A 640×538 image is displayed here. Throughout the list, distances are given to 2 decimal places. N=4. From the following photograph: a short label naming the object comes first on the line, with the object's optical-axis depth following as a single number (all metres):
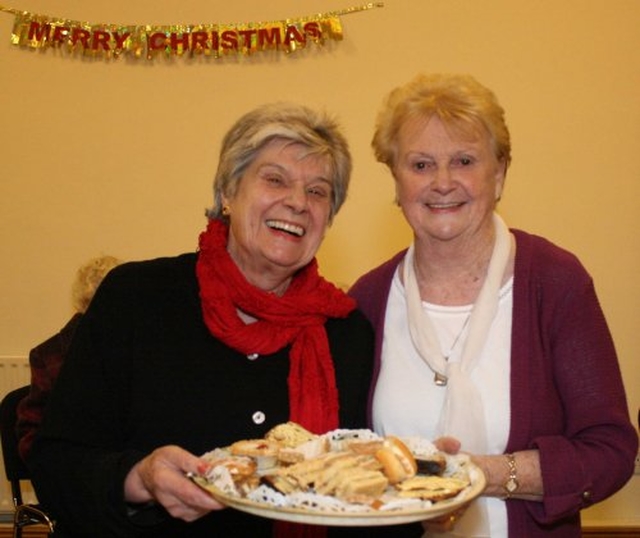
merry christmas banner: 4.65
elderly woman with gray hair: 1.89
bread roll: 1.58
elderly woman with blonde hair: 2.02
